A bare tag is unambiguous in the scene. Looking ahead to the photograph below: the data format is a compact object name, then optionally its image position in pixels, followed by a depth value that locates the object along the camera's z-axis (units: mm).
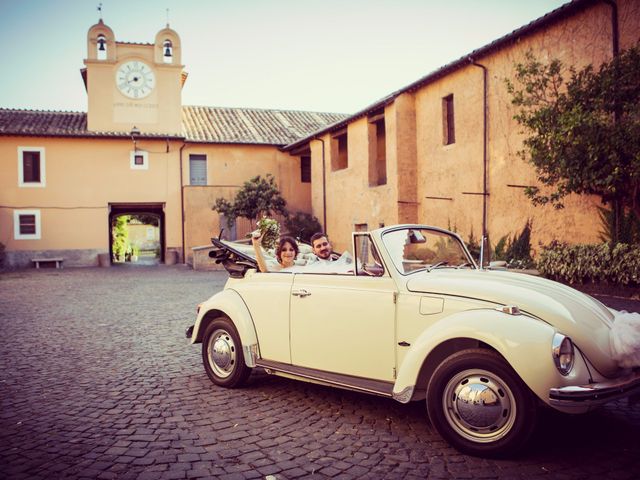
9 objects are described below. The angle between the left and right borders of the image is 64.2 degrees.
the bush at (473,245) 14830
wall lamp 26266
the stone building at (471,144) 11539
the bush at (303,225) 24859
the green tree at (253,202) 24516
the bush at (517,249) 13094
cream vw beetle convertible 3145
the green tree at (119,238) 36538
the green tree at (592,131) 9297
